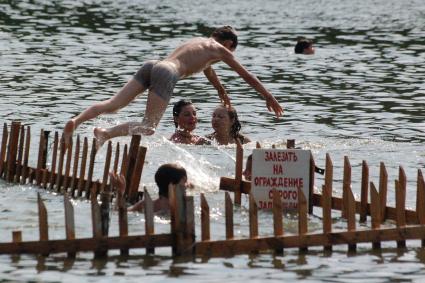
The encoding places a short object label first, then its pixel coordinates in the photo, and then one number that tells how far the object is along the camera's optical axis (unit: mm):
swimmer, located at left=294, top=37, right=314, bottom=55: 36562
